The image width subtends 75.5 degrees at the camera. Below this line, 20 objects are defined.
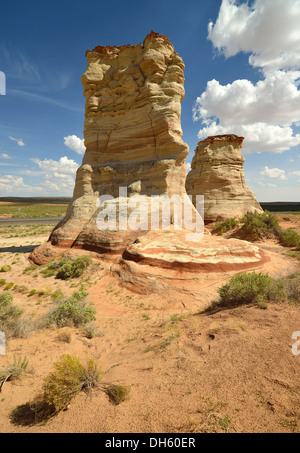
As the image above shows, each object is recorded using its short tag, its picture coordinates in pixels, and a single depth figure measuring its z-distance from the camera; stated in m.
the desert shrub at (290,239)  16.89
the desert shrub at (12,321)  5.56
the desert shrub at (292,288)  5.65
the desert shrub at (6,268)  12.83
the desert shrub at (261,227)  19.59
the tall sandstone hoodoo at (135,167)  10.63
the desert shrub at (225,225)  22.47
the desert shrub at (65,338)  5.58
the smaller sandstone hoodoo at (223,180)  25.19
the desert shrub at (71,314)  6.52
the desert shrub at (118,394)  3.31
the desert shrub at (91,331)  6.18
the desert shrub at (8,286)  10.54
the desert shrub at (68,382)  3.33
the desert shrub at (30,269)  12.57
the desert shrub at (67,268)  11.56
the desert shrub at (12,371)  3.94
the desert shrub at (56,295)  9.15
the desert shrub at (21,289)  10.32
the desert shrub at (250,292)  5.81
